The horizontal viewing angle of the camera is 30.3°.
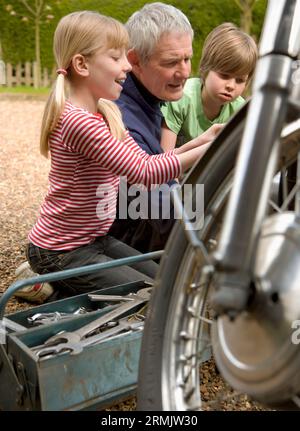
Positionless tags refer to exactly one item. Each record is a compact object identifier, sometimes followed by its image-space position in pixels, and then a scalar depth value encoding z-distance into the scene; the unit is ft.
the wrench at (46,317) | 5.15
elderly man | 6.74
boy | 7.38
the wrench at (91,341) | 4.40
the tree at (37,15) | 35.88
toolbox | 4.18
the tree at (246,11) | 33.50
